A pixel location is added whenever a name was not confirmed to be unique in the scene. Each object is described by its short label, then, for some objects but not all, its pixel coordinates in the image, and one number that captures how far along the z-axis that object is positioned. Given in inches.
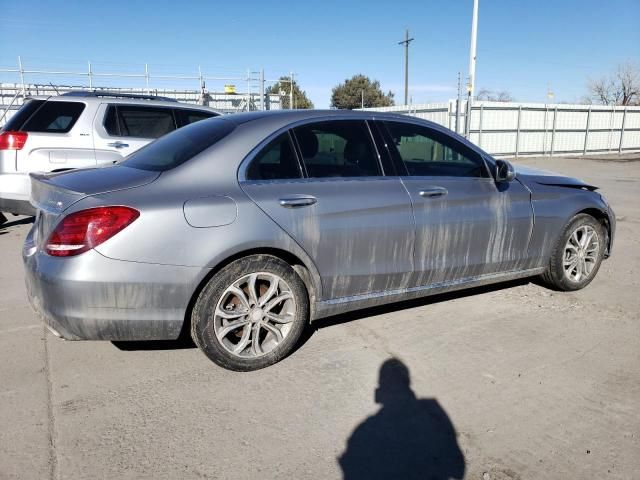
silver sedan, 111.6
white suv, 243.8
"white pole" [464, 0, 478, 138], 762.2
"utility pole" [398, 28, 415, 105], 1915.6
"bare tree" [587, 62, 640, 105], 1854.2
